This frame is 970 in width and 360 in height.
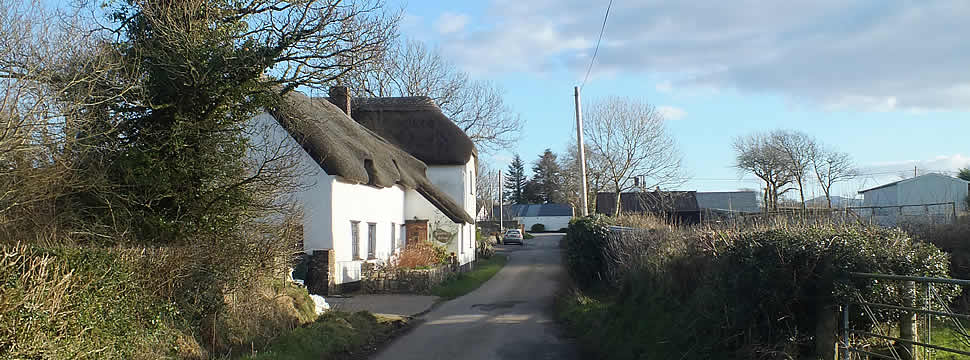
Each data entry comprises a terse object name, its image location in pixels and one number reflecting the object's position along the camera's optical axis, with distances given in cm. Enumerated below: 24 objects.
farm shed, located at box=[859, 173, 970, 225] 3183
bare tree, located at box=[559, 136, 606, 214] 4572
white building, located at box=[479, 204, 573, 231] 9375
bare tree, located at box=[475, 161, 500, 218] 8512
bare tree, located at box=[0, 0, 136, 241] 866
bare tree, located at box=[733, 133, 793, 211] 5181
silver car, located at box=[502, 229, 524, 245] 5906
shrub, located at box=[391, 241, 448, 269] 2442
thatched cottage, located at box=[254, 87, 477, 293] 2050
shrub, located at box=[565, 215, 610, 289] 1862
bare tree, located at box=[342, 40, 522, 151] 4275
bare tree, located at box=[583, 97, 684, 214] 4319
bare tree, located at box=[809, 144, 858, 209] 4422
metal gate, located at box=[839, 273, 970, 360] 603
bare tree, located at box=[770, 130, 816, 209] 5018
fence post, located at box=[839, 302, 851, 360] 648
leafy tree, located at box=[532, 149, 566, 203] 9944
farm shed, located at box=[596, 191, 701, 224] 4258
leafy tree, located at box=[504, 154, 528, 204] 10725
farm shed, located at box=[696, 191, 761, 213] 6591
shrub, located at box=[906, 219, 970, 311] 1034
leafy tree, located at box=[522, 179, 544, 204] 10238
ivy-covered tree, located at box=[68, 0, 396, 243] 1137
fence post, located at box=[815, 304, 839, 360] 667
